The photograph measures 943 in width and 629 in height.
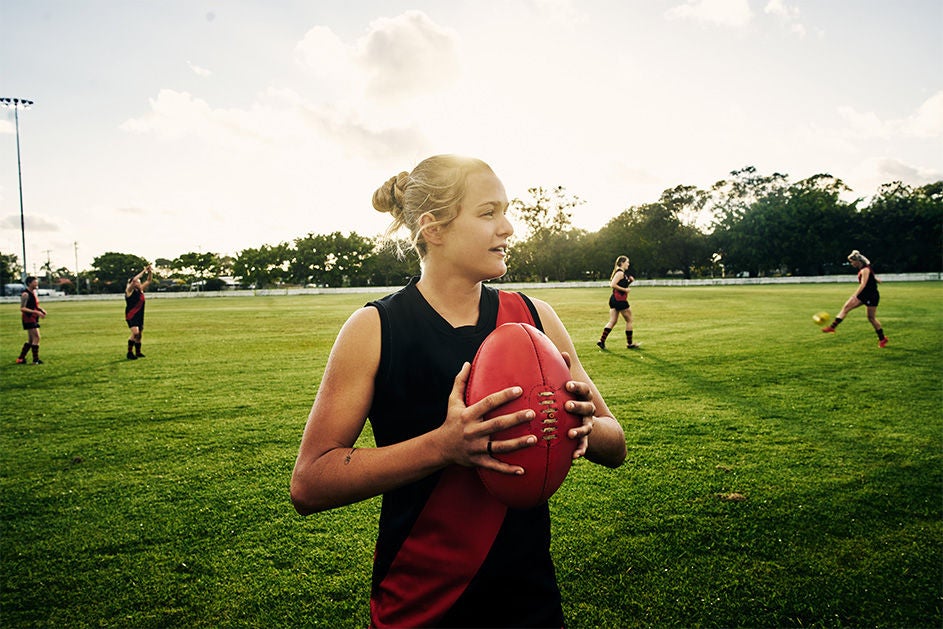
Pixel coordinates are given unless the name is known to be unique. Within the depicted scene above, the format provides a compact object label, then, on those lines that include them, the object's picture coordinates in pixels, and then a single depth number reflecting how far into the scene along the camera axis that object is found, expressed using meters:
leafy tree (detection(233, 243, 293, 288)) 89.75
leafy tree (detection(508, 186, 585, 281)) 85.56
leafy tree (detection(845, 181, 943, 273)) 65.12
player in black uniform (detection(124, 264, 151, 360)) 14.23
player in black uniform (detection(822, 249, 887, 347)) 13.83
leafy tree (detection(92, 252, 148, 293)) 108.62
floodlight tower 51.34
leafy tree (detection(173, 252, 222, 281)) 95.19
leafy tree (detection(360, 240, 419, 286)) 86.79
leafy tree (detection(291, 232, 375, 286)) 88.41
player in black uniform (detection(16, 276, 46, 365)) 14.01
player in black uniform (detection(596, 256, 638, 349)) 13.73
